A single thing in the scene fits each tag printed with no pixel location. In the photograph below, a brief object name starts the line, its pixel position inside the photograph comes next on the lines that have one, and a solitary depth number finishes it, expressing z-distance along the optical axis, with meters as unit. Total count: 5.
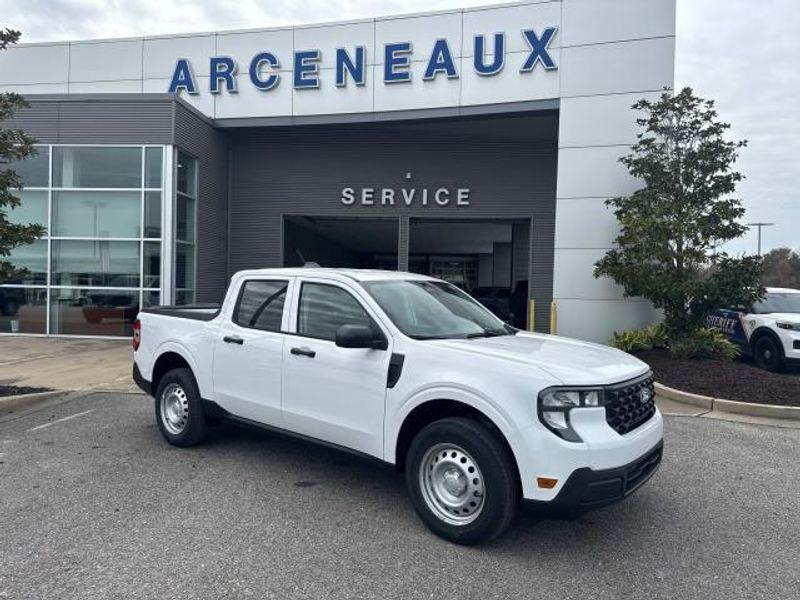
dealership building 13.64
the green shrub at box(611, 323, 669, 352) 11.93
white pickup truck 3.65
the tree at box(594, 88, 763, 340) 10.57
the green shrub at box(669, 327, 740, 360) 10.61
